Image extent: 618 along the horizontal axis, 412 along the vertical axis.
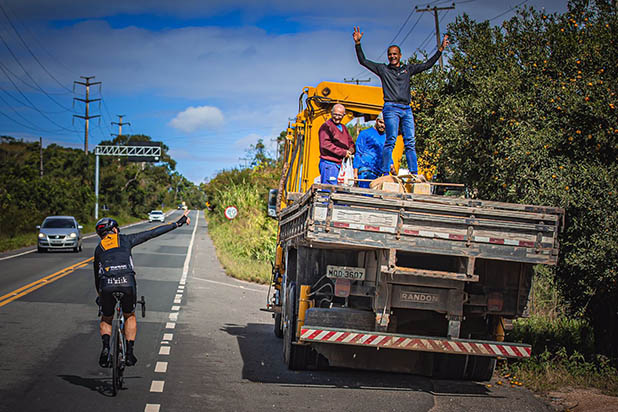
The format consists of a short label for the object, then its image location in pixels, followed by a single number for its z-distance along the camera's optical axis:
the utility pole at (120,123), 116.19
